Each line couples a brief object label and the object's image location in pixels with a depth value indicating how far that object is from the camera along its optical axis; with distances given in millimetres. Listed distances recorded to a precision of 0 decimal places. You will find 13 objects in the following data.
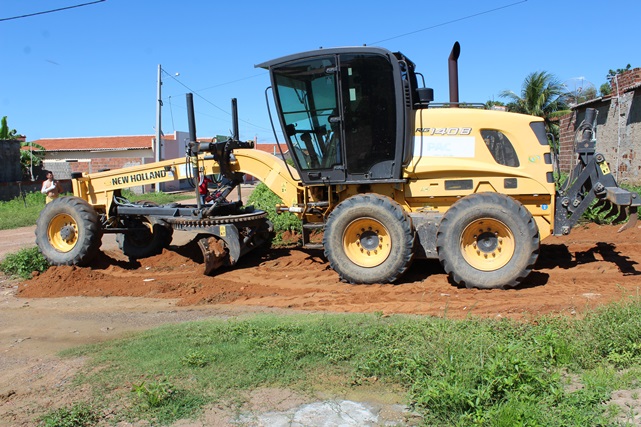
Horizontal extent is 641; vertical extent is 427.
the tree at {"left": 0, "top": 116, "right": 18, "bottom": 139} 29422
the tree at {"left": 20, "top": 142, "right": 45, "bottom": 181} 28594
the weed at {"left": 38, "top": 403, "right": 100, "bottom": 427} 4066
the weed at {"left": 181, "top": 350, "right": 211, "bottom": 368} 5043
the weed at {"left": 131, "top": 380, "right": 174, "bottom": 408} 4301
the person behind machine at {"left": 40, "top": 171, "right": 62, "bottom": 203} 12336
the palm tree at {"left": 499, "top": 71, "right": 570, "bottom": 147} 30500
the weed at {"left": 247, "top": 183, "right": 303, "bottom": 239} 12109
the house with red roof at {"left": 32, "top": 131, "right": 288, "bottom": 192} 33906
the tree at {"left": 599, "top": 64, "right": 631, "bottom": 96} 38219
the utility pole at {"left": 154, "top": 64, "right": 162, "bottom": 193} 27941
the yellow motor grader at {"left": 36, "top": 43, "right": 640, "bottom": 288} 7750
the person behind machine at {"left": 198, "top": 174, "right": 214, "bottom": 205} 9641
